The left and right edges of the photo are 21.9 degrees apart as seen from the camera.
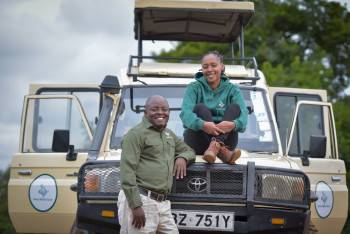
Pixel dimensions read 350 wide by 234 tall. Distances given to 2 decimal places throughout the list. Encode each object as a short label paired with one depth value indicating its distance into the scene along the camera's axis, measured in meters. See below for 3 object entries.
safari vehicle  7.47
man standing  6.80
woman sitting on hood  7.53
